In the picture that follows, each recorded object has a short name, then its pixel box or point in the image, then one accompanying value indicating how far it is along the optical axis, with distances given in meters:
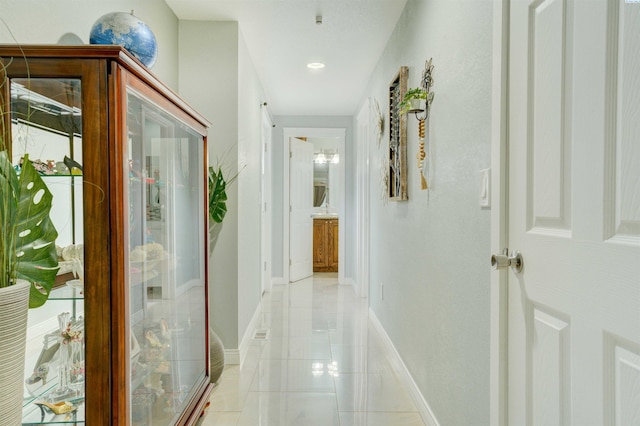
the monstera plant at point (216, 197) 2.74
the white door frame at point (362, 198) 4.62
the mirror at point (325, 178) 7.88
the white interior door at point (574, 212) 0.79
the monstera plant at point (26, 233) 0.87
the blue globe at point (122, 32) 1.60
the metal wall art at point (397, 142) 2.62
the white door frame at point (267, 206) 5.12
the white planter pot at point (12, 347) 0.83
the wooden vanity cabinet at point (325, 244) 7.05
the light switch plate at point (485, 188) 1.37
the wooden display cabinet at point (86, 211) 1.12
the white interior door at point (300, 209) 6.04
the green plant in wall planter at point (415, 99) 2.08
